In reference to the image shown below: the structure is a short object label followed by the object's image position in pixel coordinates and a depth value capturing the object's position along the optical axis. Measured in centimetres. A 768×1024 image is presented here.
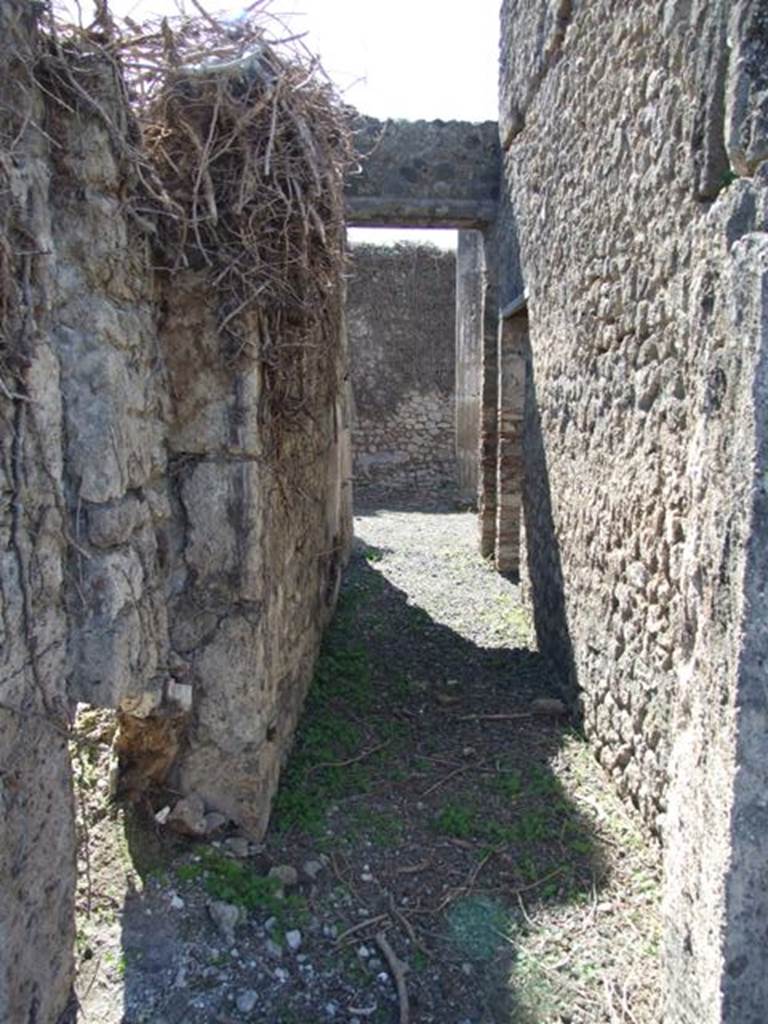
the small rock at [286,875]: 272
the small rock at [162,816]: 277
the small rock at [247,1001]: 226
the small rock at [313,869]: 279
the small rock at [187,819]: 276
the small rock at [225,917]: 247
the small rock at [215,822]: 282
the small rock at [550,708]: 423
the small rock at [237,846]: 280
